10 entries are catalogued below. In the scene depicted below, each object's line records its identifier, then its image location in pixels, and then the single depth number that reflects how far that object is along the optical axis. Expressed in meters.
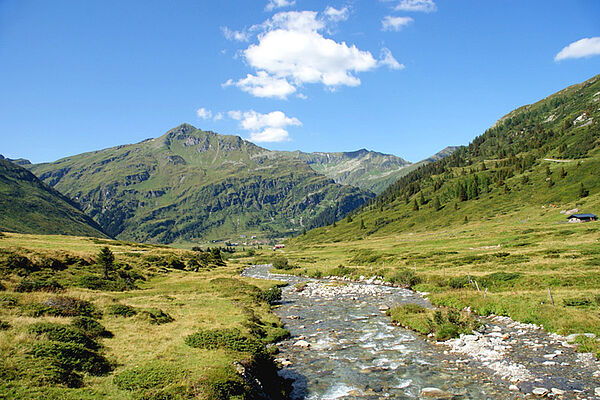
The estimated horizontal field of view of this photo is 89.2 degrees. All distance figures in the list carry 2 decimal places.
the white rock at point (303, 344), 25.15
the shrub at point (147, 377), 13.42
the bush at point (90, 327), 19.42
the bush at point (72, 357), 13.98
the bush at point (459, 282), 41.69
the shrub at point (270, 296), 45.58
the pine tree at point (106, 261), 48.20
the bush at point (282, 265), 100.78
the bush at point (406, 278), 51.81
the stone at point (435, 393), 16.39
